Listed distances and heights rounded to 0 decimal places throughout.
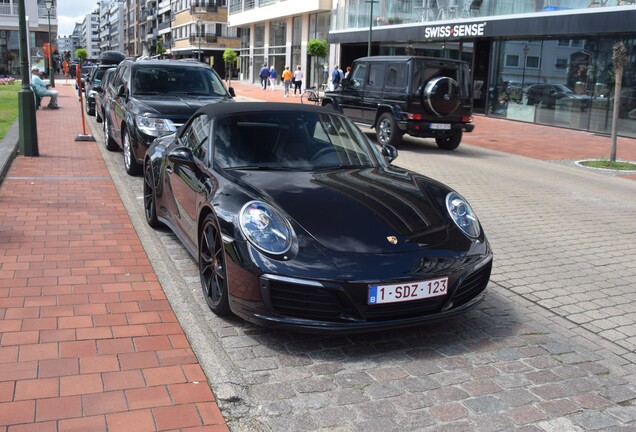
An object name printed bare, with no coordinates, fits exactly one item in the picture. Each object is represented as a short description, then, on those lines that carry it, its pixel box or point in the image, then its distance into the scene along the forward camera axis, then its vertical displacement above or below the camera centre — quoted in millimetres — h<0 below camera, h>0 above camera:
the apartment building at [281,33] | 43531 +4288
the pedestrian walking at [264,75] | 46344 +938
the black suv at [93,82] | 20406 +11
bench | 20242 -639
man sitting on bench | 19750 -121
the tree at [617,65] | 13288 +710
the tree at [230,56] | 62969 +3020
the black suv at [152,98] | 9273 -196
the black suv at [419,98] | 14484 -121
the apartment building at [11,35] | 60094 +4271
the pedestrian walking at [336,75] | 31047 +740
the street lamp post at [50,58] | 32039 +1299
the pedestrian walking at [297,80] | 37312 +531
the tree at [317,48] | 39688 +2564
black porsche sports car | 3779 -875
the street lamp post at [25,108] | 10891 -458
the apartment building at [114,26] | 163512 +15789
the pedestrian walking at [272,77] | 46375 +833
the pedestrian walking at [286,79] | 37584 +574
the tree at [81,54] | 108250 +4783
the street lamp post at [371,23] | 28630 +2957
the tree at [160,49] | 92712 +5108
